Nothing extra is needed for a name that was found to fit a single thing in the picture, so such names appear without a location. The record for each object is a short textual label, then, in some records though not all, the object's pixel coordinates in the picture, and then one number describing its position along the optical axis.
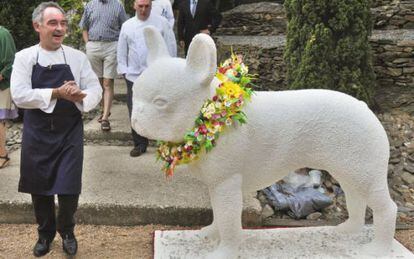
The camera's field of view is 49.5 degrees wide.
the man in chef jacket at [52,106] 2.95
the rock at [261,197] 4.37
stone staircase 3.96
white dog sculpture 2.70
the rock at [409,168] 4.94
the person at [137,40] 4.95
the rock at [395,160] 5.07
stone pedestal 3.14
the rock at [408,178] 4.80
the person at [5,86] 4.65
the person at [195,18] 6.29
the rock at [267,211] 4.14
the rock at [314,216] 4.18
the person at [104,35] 5.68
